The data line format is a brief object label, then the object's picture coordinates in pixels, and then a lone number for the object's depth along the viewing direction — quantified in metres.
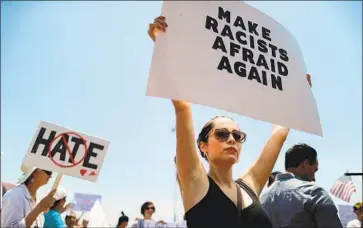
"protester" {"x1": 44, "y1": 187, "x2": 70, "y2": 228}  4.77
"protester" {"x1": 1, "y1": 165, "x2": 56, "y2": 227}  3.71
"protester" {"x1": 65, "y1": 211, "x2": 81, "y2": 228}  7.43
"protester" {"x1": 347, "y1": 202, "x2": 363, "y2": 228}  7.63
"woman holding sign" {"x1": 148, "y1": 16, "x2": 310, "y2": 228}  1.78
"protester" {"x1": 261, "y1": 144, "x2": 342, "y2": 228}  3.06
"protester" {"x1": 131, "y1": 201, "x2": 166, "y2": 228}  8.62
